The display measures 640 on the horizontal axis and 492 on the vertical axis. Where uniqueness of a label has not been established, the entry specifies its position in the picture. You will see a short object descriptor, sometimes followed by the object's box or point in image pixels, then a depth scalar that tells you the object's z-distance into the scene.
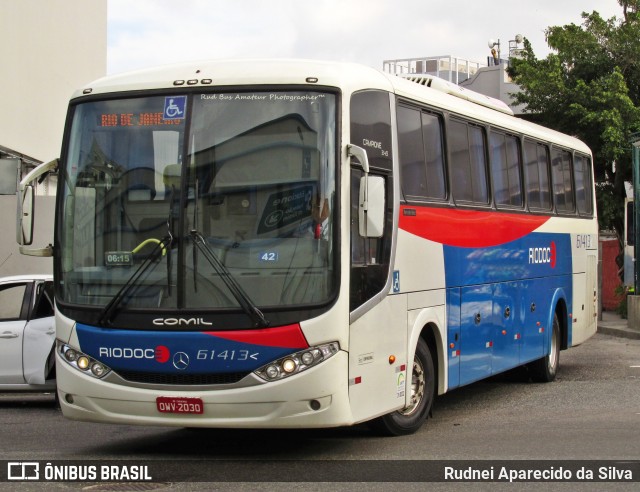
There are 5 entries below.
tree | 28.48
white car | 13.02
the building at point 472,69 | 49.94
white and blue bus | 8.41
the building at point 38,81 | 23.50
